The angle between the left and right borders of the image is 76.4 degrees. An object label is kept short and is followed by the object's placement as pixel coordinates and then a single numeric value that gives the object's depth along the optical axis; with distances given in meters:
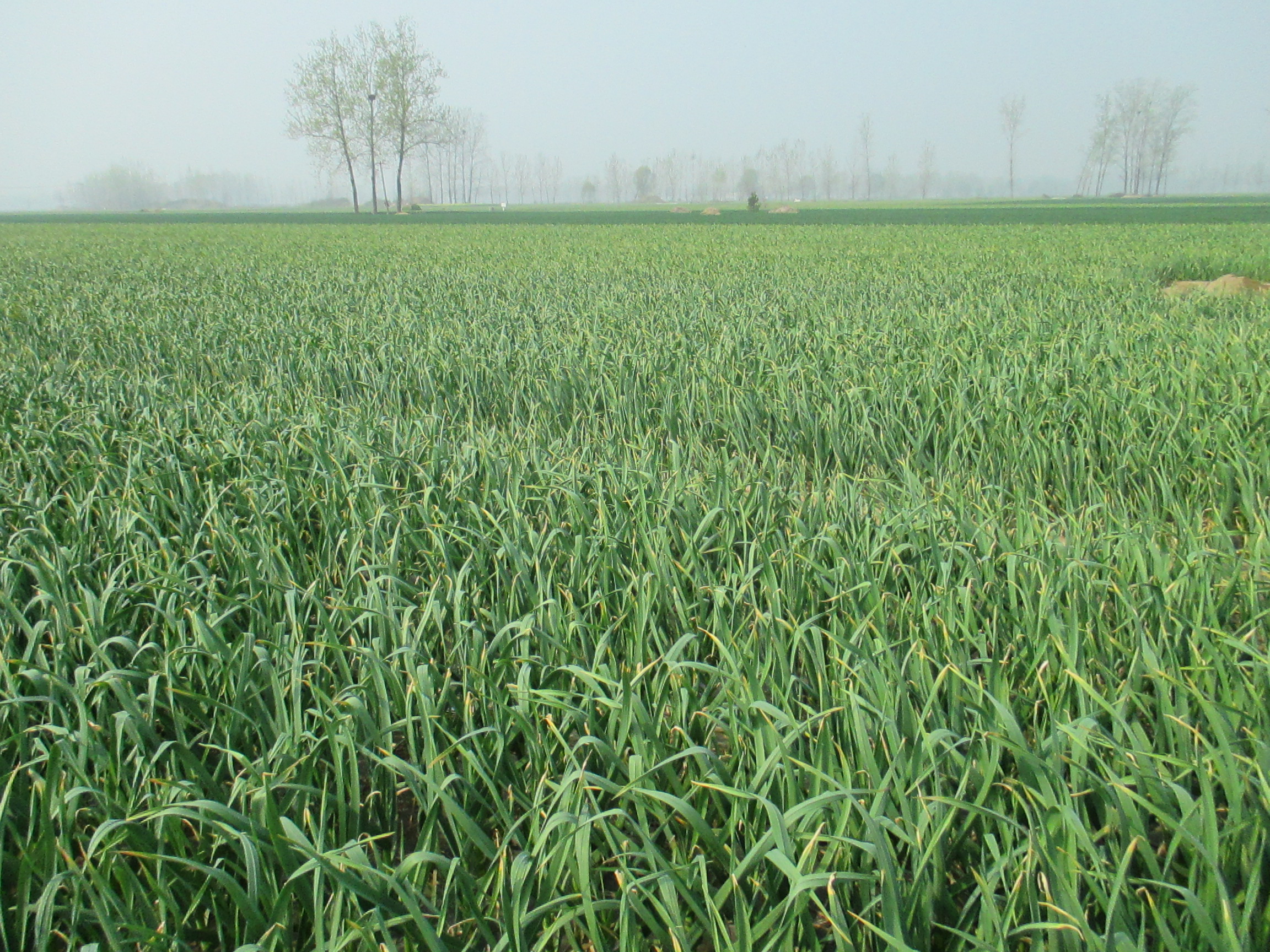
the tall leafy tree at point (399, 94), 59.88
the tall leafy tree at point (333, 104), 59.44
